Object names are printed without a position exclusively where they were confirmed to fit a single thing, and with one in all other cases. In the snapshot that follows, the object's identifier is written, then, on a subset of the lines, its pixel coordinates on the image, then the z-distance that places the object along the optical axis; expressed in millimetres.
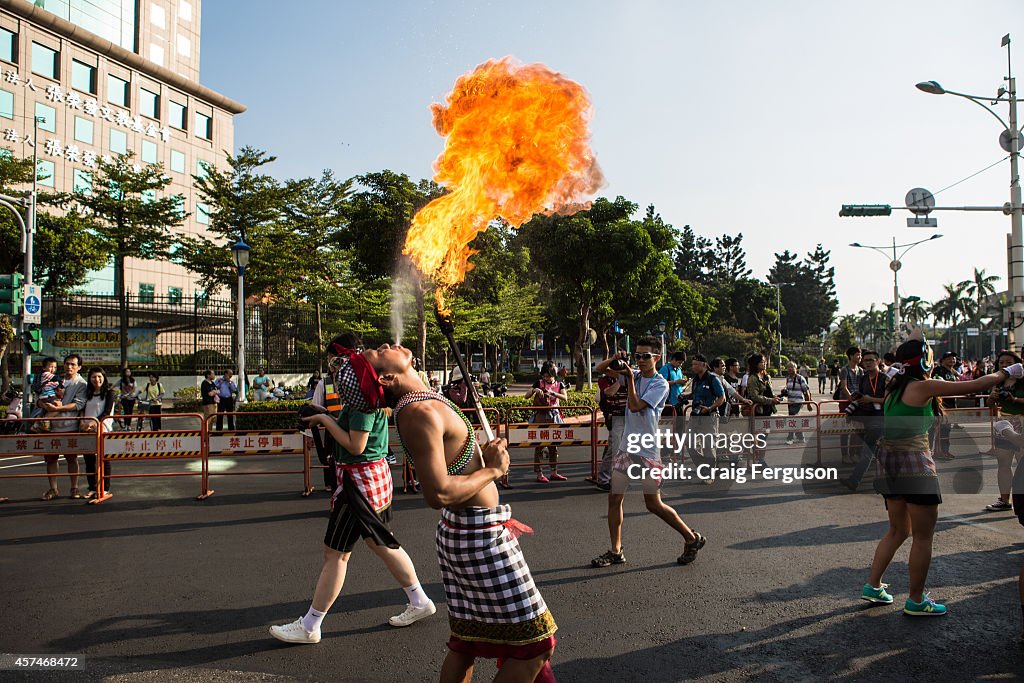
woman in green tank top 4449
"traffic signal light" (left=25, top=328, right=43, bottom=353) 16938
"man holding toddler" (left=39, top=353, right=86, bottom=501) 9250
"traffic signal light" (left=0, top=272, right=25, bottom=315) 15227
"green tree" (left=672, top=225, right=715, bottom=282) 102688
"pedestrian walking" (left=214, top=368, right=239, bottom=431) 17344
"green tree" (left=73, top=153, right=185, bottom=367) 27000
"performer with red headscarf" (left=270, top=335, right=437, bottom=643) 4281
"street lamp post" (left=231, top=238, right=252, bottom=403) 18125
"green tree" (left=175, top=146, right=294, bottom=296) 27906
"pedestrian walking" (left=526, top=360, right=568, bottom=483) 11711
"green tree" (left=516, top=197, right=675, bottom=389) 25953
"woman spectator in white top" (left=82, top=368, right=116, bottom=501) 9438
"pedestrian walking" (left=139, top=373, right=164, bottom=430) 17312
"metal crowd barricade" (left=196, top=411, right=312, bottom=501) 9492
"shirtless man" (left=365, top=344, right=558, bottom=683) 2730
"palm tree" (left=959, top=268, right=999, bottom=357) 88688
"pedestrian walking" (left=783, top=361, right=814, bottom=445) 15312
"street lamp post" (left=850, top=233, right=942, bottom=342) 37125
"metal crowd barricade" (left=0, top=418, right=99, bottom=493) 9039
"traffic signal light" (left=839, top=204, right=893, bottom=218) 19250
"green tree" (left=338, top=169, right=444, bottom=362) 18703
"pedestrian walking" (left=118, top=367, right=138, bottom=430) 16750
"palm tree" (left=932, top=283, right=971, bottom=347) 92250
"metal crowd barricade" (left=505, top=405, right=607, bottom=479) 9977
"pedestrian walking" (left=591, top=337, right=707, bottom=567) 5676
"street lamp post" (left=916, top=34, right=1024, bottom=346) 18000
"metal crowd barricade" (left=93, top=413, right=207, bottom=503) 9289
